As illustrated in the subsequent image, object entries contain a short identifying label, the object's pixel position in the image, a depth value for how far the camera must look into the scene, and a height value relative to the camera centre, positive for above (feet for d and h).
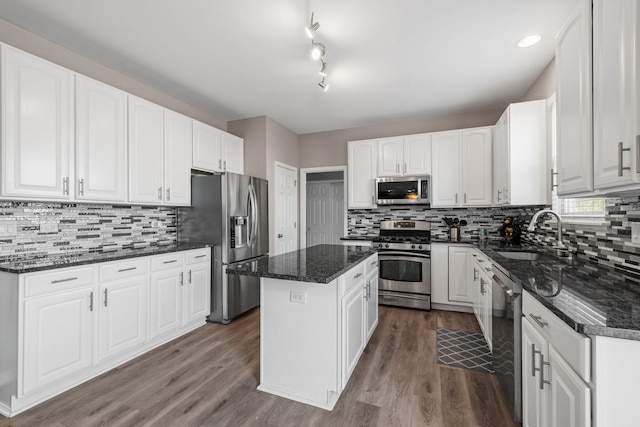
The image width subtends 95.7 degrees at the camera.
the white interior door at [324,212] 21.09 +0.07
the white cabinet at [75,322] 6.19 -2.77
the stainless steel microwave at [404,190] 13.48 +1.08
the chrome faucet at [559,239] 7.56 -0.69
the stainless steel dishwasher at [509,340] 5.28 -2.56
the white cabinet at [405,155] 13.50 +2.75
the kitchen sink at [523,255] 7.65 -1.20
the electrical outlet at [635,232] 5.24 -0.35
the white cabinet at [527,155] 9.14 +1.89
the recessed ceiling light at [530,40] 7.78 +4.74
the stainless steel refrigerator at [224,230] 11.03 -0.66
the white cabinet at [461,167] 12.47 +2.04
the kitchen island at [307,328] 6.11 -2.55
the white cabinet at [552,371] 3.12 -2.07
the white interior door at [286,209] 14.69 +0.22
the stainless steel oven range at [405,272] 12.42 -2.57
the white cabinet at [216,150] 11.64 +2.75
